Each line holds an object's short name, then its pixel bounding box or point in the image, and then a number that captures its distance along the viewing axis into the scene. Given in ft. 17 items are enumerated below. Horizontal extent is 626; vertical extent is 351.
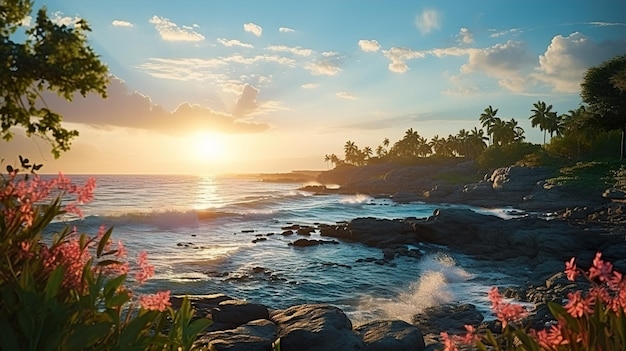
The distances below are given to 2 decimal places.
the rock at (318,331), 37.11
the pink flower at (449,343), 10.19
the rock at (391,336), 37.99
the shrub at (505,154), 320.50
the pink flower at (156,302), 11.28
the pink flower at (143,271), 11.45
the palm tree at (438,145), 510.17
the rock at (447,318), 56.85
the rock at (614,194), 157.23
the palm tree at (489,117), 400.67
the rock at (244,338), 35.42
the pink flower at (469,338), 10.24
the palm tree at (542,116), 343.67
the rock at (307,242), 132.05
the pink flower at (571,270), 10.15
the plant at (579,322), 9.49
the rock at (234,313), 50.70
